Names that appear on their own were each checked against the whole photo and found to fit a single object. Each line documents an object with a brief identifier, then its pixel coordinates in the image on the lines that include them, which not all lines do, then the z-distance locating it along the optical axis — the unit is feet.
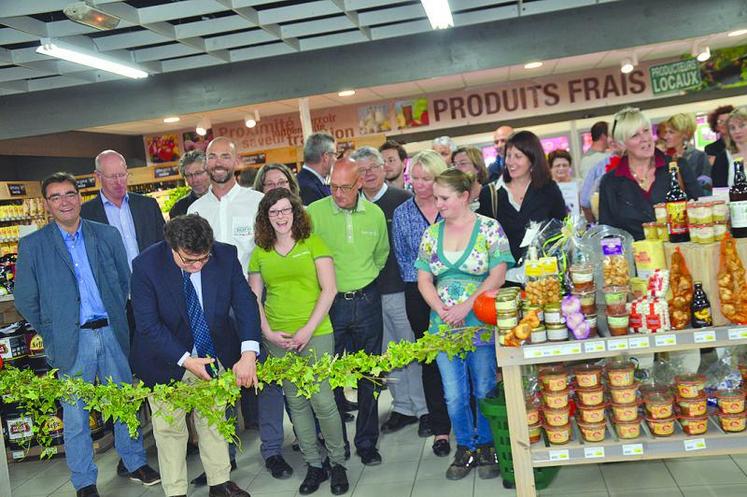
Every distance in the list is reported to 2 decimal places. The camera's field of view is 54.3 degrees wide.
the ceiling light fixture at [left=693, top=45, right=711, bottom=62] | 35.06
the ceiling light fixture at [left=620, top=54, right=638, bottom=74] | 36.55
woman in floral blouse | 12.46
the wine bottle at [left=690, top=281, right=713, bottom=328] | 10.01
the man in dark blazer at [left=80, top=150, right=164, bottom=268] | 15.98
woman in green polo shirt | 13.02
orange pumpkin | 11.39
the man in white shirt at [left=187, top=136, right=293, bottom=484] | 15.51
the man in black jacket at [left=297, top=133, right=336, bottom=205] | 16.97
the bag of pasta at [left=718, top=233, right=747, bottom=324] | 9.76
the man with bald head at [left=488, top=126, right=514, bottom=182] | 20.78
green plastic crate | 11.93
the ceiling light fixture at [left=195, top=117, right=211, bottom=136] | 38.63
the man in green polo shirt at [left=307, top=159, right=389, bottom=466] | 14.02
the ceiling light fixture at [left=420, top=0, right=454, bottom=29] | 20.59
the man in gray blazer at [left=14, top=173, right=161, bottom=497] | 14.20
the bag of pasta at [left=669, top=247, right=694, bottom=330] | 10.09
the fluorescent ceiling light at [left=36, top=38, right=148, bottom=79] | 20.61
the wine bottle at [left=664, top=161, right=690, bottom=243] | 10.62
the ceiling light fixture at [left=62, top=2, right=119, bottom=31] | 17.69
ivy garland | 11.76
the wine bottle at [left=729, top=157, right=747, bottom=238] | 10.05
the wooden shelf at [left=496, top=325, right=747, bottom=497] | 9.93
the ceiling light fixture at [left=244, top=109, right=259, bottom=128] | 40.42
